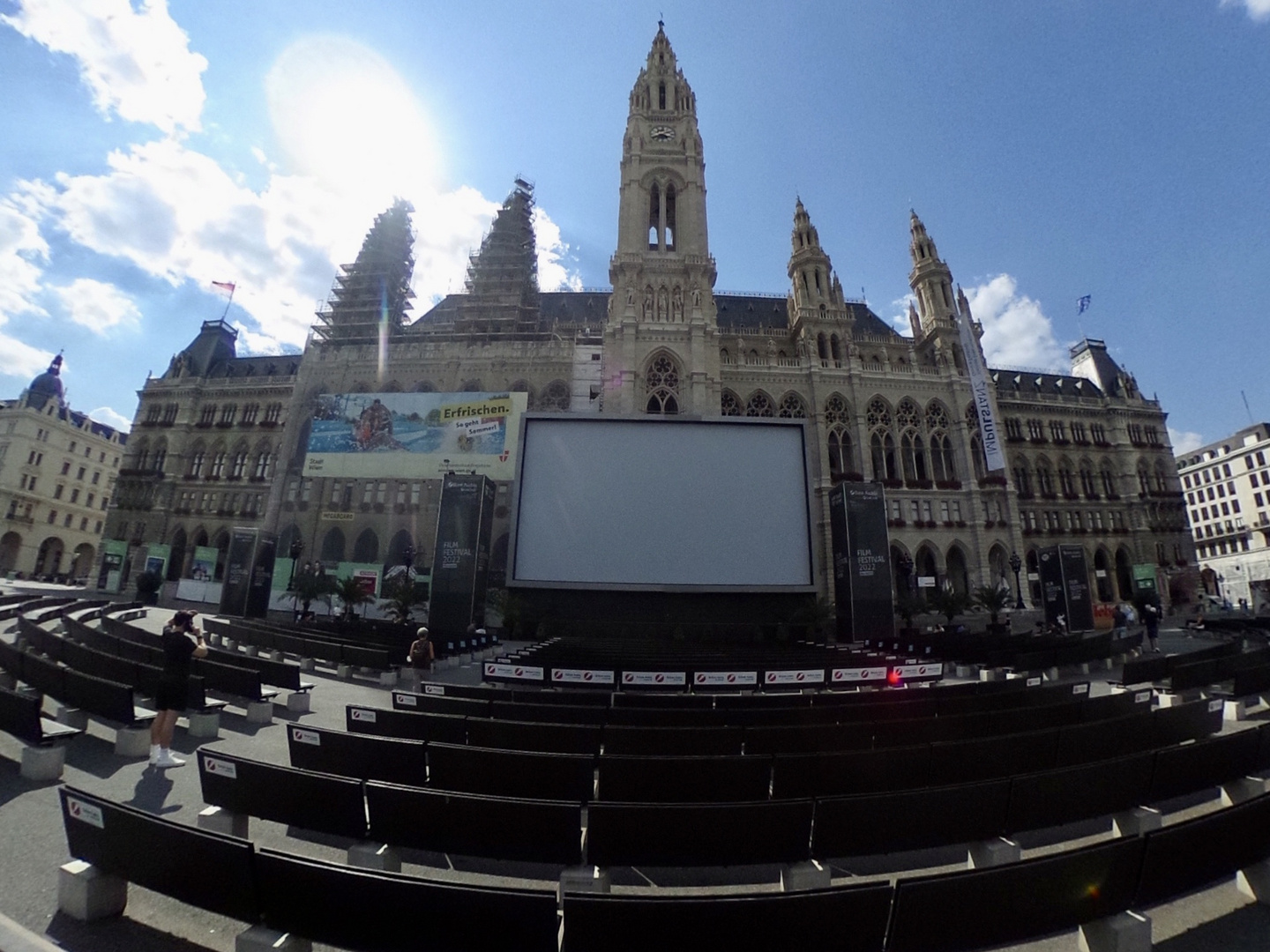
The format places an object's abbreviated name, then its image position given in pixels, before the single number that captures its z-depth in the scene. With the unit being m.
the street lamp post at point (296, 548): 31.23
